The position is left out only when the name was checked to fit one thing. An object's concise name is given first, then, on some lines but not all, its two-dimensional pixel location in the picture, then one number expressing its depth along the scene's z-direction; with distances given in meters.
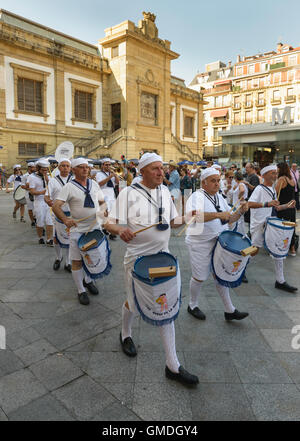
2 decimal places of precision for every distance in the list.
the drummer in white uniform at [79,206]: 4.21
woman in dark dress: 5.78
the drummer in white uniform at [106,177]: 7.54
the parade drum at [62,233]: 5.17
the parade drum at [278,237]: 4.52
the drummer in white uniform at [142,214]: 2.82
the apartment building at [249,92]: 49.62
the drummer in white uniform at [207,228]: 3.58
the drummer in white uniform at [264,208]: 4.68
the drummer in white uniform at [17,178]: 10.46
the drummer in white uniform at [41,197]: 7.26
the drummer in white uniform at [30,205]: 9.22
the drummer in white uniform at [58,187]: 5.48
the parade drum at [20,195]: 9.75
